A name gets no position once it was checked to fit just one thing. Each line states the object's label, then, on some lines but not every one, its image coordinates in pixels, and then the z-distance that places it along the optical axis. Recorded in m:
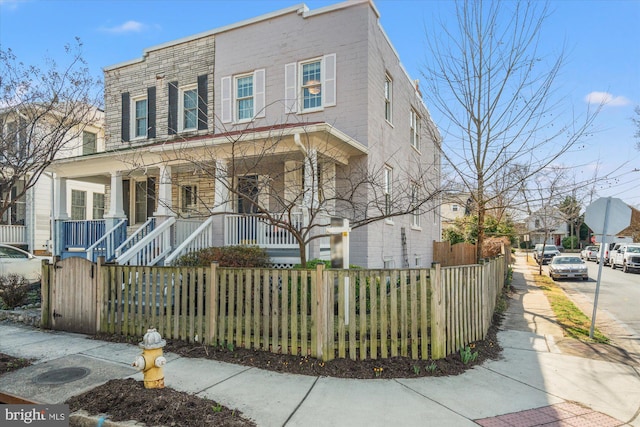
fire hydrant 4.37
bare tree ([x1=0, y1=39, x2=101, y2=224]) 8.23
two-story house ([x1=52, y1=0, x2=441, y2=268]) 10.55
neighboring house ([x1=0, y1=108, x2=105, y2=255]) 20.08
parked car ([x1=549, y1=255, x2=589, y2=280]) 21.83
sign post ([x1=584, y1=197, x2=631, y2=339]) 8.03
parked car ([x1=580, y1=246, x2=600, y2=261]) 38.62
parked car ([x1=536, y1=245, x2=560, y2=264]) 36.69
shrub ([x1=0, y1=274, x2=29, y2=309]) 9.33
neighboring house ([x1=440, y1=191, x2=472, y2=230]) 12.35
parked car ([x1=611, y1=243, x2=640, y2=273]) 25.23
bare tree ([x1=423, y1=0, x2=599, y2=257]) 10.60
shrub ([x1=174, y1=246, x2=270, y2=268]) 9.55
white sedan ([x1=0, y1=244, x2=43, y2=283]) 12.17
